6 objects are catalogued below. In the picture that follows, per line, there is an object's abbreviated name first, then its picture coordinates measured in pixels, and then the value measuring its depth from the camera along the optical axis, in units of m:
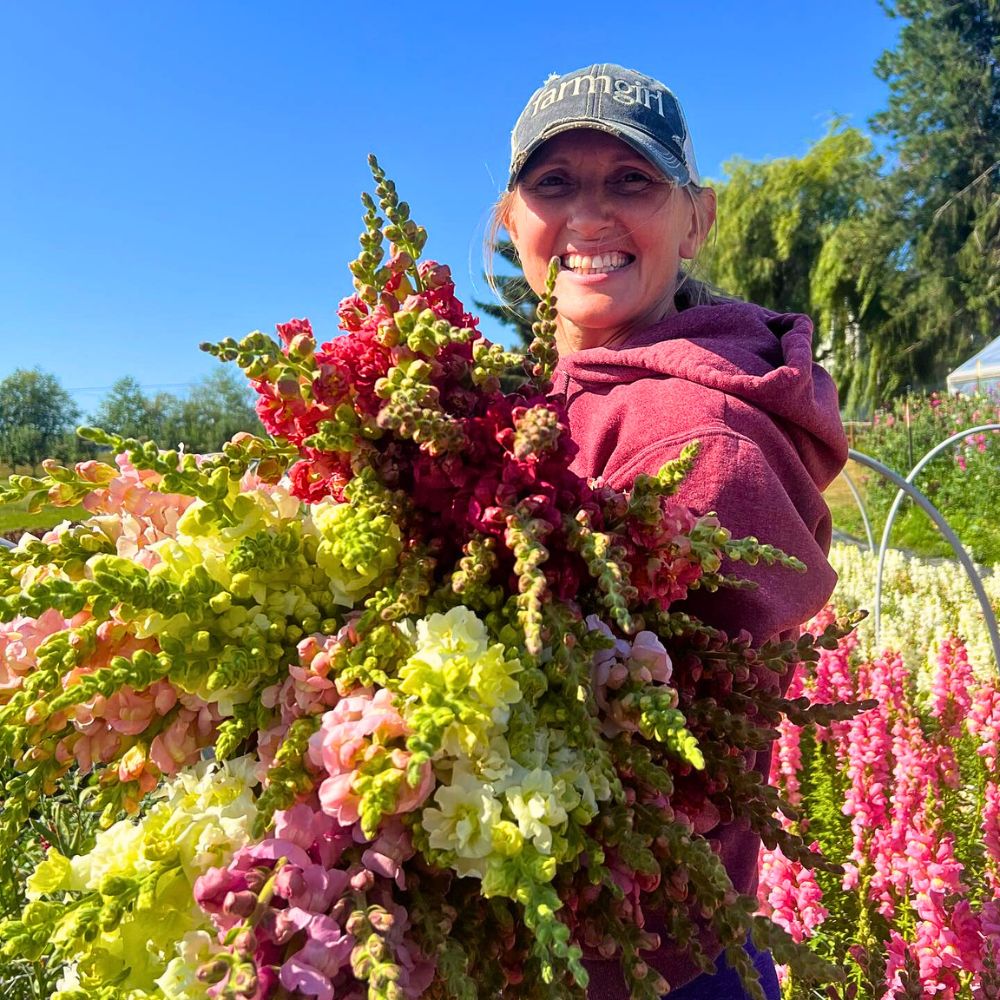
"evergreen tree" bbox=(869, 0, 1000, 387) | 18.22
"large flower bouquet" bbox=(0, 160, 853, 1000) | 0.61
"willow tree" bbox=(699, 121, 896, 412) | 17.88
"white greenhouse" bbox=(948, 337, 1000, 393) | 13.34
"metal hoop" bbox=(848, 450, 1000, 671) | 2.36
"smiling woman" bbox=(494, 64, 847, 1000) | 0.93
